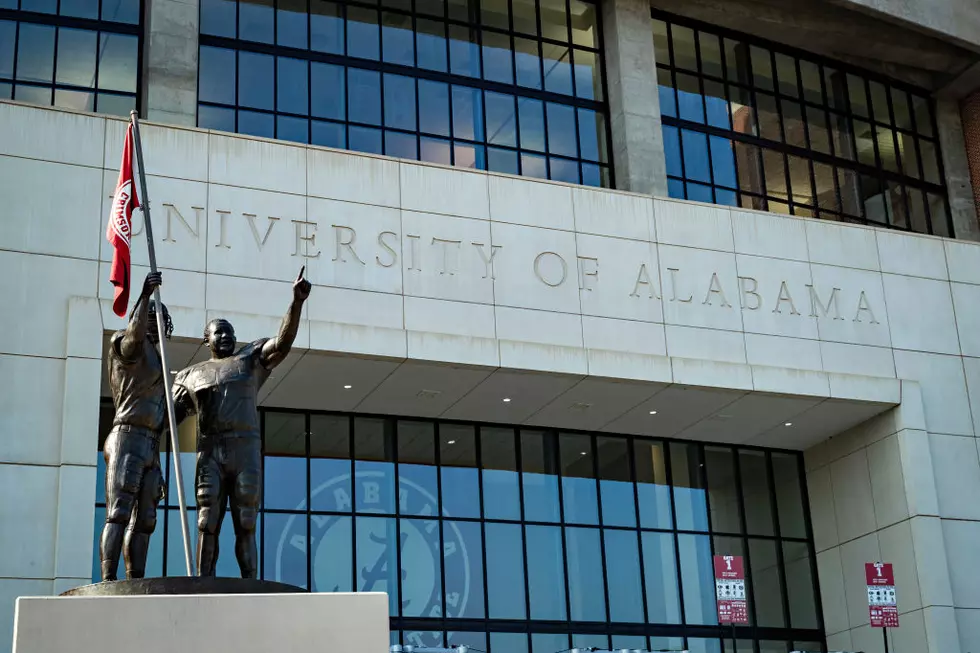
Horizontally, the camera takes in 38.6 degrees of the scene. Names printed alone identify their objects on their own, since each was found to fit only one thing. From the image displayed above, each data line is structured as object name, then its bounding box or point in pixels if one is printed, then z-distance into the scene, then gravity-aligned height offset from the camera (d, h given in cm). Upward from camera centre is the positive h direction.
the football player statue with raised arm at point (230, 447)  1227 +257
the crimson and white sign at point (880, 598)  2366 +197
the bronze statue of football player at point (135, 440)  1258 +276
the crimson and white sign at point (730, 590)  2420 +227
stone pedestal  1006 +90
